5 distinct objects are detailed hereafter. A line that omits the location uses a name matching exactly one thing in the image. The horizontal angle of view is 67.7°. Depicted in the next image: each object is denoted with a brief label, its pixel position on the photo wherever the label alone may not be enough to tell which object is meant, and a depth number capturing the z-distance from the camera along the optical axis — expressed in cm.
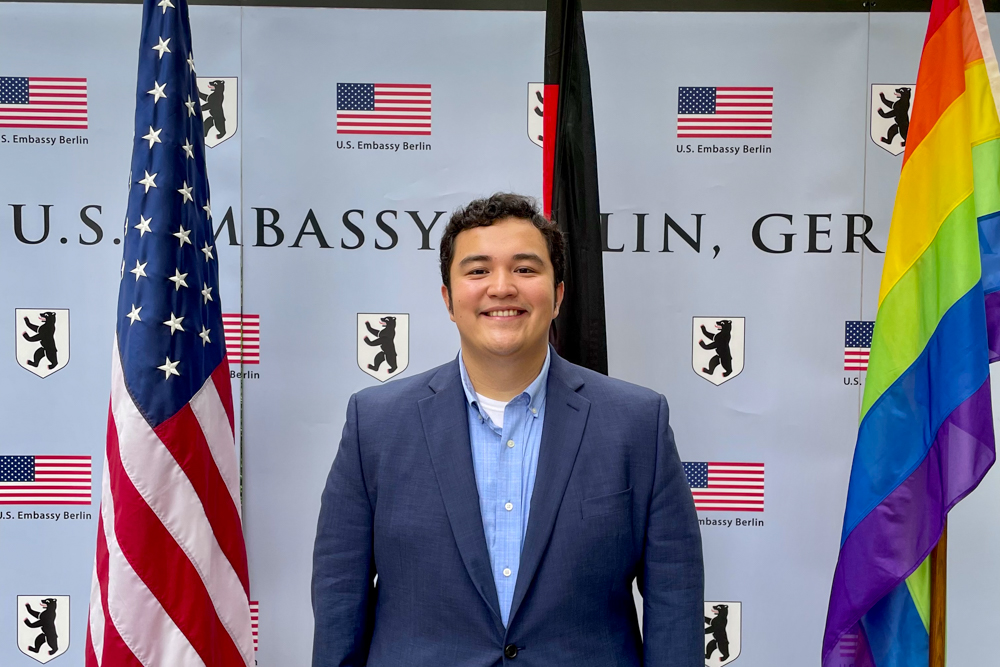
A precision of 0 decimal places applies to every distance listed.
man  134
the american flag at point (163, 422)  186
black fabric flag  203
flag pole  182
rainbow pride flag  173
